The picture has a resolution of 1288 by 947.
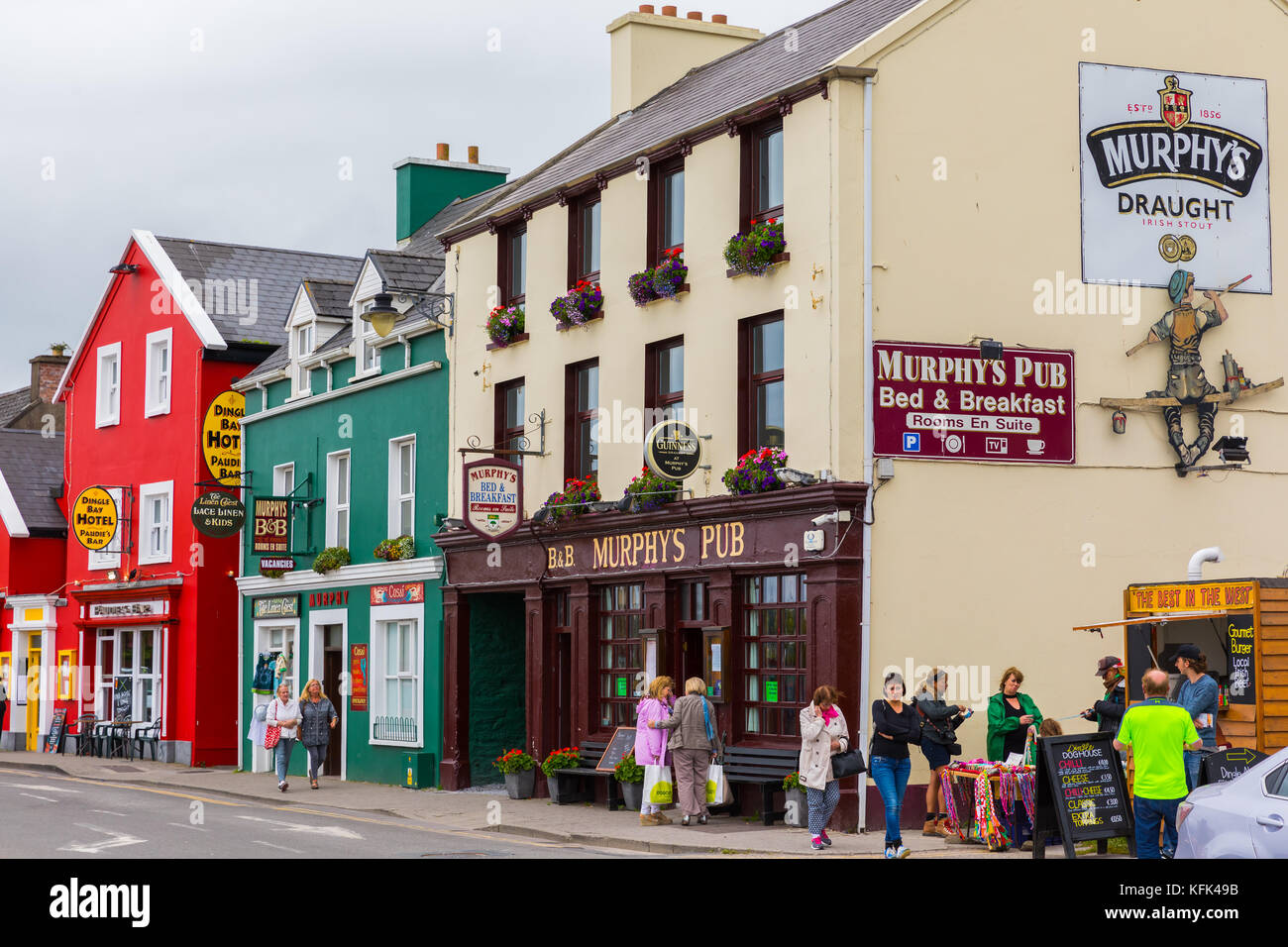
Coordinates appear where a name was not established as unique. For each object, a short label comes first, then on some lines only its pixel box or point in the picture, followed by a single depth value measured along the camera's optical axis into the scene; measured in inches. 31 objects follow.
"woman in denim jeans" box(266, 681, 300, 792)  1059.3
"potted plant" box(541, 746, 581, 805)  932.6
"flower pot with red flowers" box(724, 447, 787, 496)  794.2
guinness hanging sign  825.5
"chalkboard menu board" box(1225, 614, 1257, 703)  657.6
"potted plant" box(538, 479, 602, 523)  938.1
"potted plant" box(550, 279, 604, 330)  945.5
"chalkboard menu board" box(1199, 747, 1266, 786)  596.1
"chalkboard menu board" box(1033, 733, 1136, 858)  603.2
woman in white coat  663.1
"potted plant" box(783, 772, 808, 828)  762.8
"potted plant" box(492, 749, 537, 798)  974.4
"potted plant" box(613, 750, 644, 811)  870.4
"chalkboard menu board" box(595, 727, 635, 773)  891.4
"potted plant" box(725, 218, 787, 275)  805.9
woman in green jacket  697.0
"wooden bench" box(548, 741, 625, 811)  913.5
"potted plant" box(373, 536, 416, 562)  1120.2
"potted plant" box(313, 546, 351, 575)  1189.1
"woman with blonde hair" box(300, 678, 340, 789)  1071.6
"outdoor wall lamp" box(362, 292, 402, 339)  1011.3
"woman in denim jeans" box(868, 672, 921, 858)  638.5
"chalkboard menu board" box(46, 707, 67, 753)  1547.7
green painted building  1105.4
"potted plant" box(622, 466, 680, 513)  872.9
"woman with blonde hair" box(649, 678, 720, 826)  797.9
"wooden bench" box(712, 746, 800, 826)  788.0
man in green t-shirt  525.7
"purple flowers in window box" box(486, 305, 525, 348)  1023.0
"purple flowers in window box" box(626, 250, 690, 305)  879.1
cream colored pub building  772.0
